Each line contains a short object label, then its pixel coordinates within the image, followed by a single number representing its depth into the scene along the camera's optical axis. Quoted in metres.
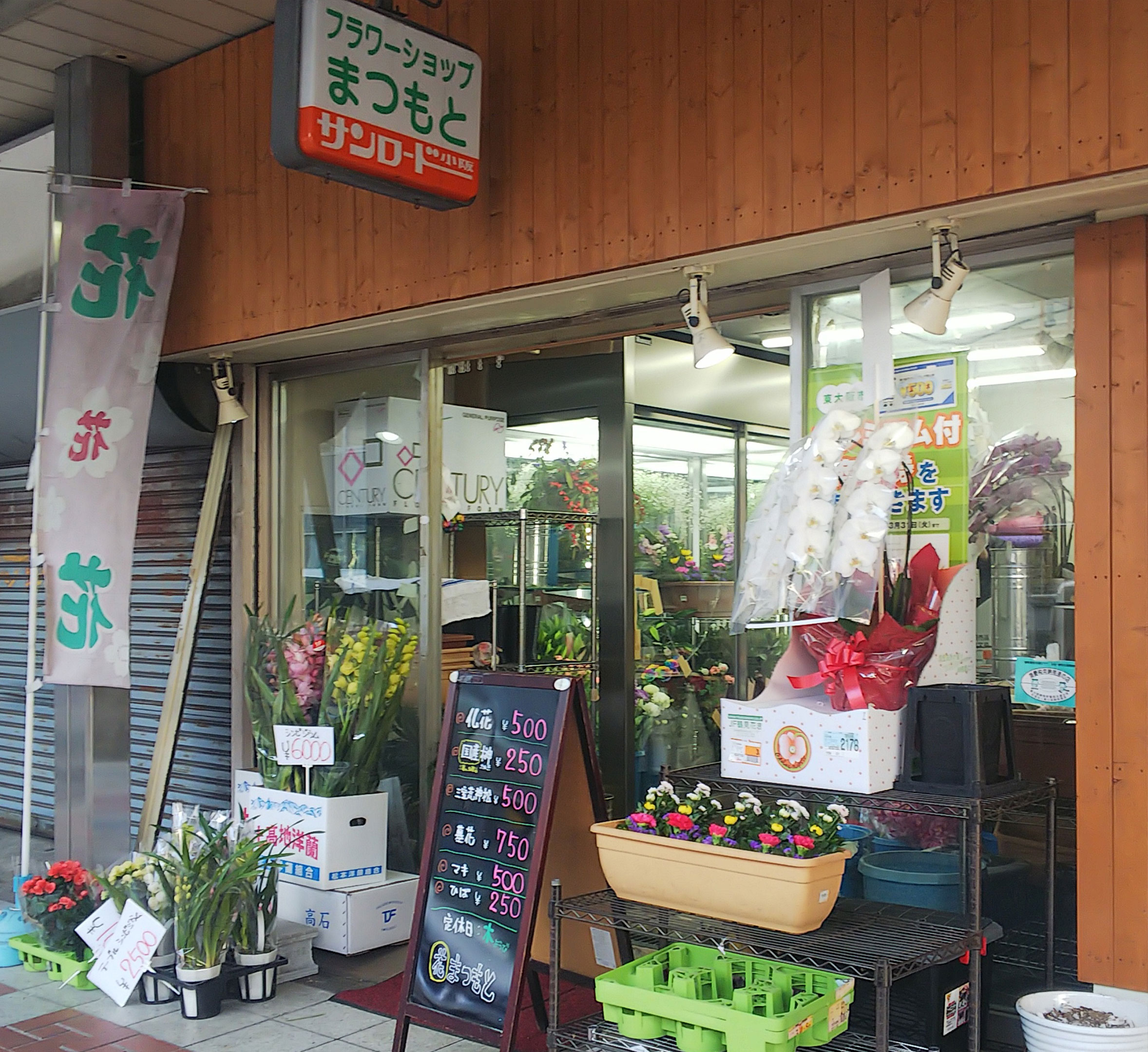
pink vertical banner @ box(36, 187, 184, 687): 5.06
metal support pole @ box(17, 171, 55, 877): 4.98
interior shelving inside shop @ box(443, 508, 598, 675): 6.18
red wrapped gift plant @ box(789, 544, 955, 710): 3.37
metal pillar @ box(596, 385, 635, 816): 6.25
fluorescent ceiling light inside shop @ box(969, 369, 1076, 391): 3.50
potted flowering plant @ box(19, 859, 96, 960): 4.64
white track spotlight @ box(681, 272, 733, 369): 3.93
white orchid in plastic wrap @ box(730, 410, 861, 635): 3.35
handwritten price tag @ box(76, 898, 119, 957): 4.41
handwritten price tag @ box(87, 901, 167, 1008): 4.24
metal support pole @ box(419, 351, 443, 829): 5.20
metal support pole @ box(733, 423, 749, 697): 7.23
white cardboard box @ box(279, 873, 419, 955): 4.75
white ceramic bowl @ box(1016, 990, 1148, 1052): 2.95
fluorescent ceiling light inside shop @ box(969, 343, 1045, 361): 3.57
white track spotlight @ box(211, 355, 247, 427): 5.63
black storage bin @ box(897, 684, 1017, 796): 3.19
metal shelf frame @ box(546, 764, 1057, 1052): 2.91
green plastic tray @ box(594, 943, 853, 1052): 2.98
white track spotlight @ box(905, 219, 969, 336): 3.49
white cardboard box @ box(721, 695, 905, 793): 3.26
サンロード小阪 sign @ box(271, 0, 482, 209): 3.61
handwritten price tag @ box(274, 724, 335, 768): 4.94
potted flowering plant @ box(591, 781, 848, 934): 3.05
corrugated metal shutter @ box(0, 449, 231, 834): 5.91
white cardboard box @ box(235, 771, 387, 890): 4.83
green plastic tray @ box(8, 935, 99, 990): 4.52
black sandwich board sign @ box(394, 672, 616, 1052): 3.63
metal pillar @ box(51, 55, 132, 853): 5.42
